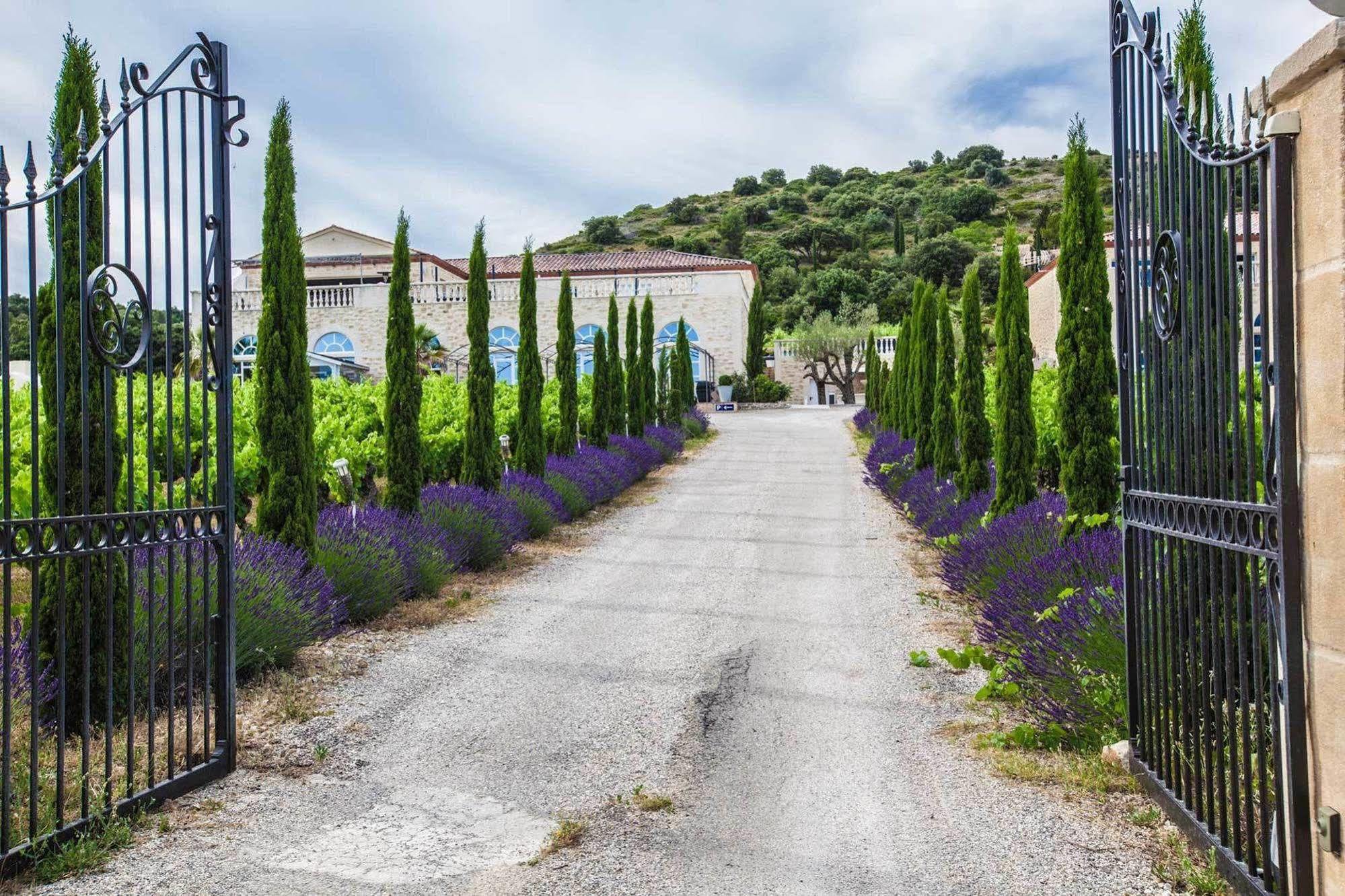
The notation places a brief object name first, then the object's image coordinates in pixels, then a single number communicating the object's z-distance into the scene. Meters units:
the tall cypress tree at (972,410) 11.12
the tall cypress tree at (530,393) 13.98
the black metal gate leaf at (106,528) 3.62
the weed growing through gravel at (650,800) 4.07
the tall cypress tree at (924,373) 15.19
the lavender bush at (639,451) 18.45
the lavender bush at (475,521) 9.52
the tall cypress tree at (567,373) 16.77
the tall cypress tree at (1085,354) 7.27
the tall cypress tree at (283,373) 7.01
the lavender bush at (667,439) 21.44
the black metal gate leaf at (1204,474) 2.80
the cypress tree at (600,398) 18.92
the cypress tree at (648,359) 24.11
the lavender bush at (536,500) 11.45
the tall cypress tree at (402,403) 9.60
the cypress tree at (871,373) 31.30
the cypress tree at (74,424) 4.62
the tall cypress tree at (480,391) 11.82
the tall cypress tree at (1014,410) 9.12
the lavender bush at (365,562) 7.32
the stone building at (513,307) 38.94
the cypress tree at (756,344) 42.22
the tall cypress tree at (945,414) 13.21
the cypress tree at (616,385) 19.98
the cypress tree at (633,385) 21.84
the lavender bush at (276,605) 5.68
